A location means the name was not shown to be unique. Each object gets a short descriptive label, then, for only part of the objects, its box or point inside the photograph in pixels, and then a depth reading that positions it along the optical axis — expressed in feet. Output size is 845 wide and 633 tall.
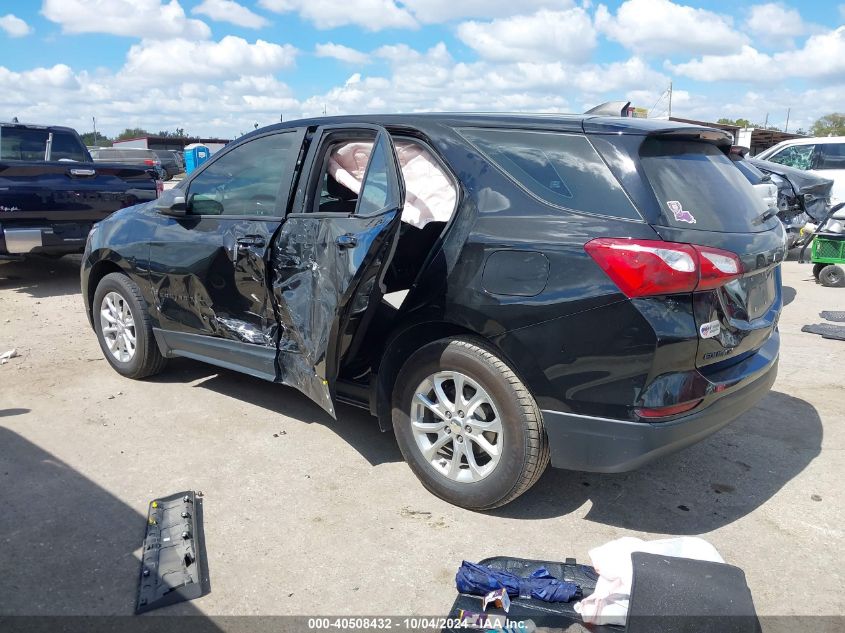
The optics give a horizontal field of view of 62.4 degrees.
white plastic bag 8.20
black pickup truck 24.58
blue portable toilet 57.98
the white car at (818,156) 44.80
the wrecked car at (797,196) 33.83
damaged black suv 9.23
